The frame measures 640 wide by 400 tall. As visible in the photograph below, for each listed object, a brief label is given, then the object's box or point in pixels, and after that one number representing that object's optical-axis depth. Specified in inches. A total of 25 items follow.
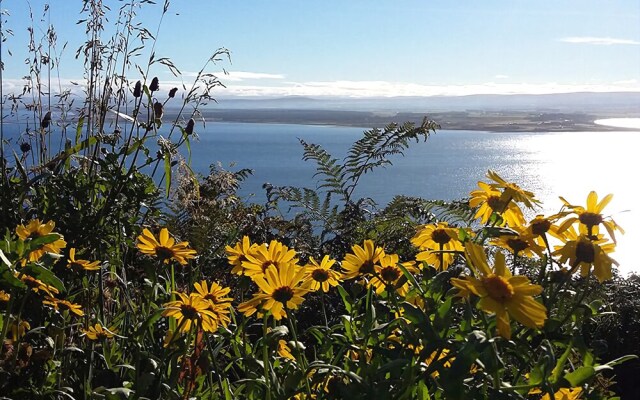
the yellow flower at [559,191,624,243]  43.7
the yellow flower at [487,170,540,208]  47.6
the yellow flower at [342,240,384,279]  52.3
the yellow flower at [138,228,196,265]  57.6
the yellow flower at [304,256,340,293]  53.1
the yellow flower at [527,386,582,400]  47.8
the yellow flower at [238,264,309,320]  46.4
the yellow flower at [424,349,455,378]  47.1
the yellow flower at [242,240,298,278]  50.0
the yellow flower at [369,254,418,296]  51.2
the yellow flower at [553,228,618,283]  41.3
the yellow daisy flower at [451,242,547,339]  34.1
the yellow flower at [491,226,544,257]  44.8
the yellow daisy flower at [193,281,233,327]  51.6
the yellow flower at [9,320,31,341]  56.7
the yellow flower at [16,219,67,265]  53.1
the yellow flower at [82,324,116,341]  57.8
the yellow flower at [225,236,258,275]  57.5
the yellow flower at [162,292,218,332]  48.1
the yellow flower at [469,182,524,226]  48.6
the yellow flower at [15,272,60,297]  53.9
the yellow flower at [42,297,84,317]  58.7
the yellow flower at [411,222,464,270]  50.6
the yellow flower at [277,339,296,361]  57.2
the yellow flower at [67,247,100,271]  60.2
